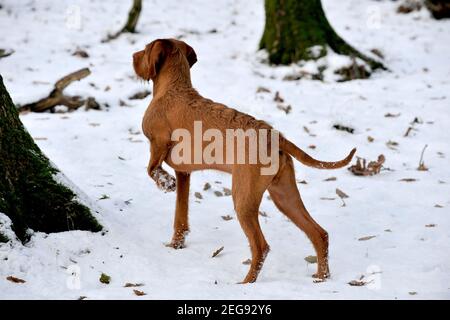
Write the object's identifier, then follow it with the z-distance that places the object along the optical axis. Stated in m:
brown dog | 7.45
